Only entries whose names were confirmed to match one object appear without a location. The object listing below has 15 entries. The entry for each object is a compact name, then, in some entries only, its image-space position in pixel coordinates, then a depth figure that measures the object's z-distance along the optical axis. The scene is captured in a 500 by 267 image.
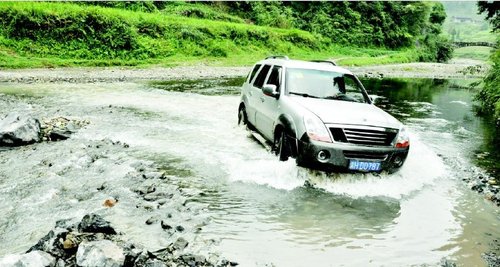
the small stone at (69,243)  4.33
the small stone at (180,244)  4.86
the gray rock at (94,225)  4.75
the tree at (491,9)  19.92
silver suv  7.02
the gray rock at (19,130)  9.03
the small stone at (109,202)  5.98
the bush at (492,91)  17.05
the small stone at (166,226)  5.35
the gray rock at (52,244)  4.31
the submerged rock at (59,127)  9.81
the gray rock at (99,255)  4.10
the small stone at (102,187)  6.65
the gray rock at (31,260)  4.00
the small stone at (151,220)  5.51
